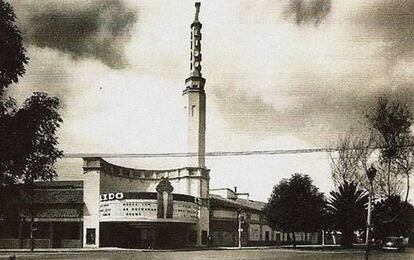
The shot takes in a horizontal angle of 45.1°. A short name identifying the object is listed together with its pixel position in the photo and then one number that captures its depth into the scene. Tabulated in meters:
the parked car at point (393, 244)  41.29
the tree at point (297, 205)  48.75
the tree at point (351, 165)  37.25
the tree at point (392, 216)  37.04
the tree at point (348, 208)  45.00
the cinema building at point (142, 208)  46.94
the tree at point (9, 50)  13.68
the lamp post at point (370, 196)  20.05
